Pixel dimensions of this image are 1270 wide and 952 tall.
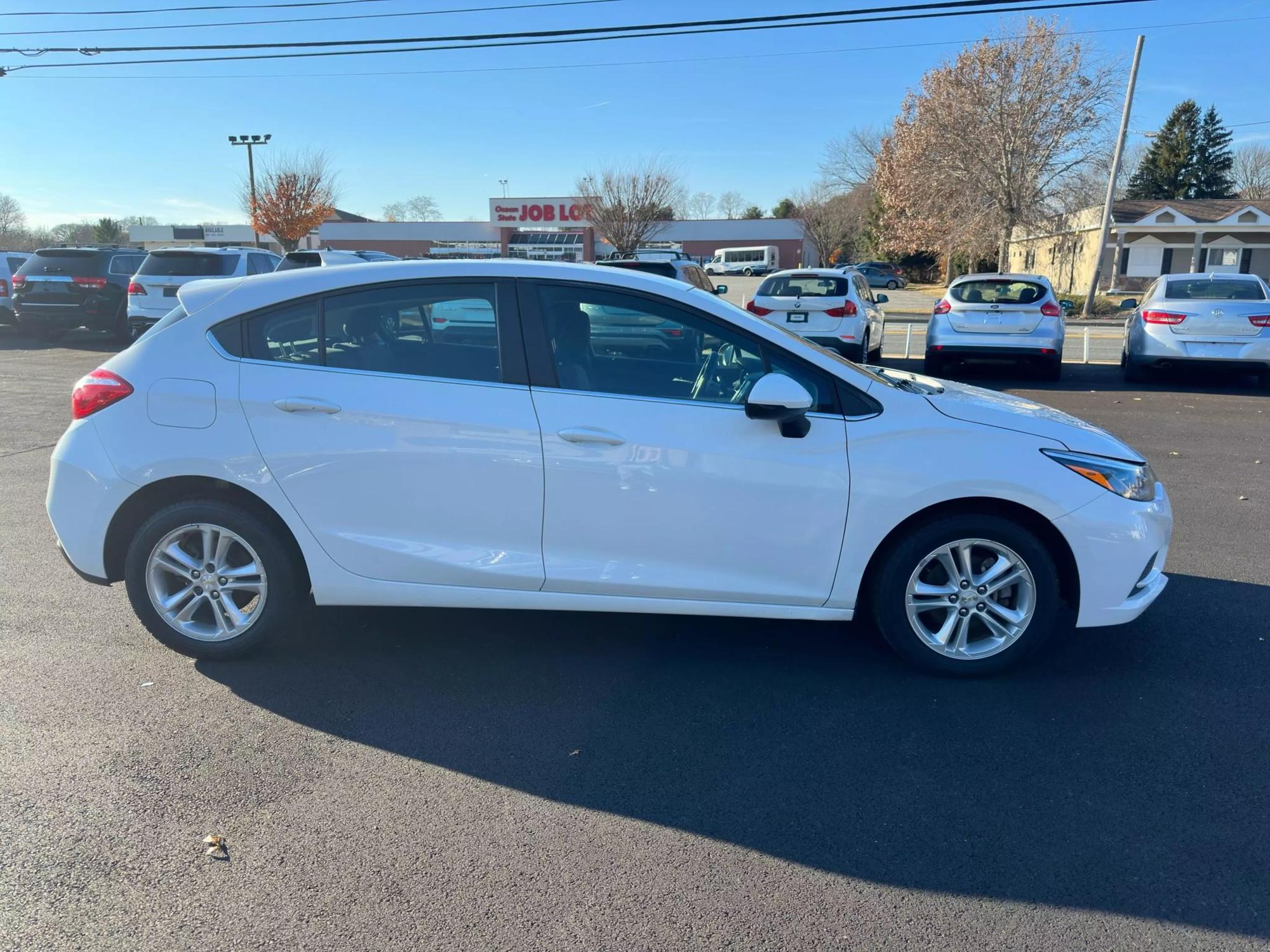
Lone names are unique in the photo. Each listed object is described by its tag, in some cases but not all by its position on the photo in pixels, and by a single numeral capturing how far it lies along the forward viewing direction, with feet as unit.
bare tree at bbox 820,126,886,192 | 179.63
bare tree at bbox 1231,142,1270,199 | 249.34
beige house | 142.20
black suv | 57.36
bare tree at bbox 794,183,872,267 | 223.30
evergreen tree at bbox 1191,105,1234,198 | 209.05
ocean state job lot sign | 189.26
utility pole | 81.41
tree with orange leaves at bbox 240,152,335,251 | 166.61
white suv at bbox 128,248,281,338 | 50.47
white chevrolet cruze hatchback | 12.41
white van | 215.72
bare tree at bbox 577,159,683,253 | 172.14
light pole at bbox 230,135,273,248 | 161.38
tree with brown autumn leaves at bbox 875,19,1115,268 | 111.04
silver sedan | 39.88
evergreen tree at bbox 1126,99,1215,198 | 207.41
